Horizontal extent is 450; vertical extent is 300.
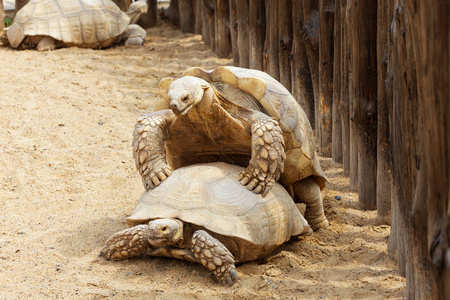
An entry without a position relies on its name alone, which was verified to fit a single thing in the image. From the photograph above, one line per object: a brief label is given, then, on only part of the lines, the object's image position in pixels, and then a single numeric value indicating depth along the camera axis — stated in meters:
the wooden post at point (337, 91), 9.69
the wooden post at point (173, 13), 23.95
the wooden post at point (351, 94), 8.45
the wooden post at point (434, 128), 3.85
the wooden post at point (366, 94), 8.19
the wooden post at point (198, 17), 21.33
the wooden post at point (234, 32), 16.30
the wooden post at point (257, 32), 14.18
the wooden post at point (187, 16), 22.55
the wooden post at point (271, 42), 12.58
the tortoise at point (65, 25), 18.31
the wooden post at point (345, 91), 9.16
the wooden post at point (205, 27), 19.82
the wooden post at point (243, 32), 15.41
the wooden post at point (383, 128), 7.36
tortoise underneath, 6.71
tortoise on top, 7.25
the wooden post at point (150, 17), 24.18
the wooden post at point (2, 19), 20.44
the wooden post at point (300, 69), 11.46
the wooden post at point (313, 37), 10.88
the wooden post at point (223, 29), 17.67
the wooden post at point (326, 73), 10.22
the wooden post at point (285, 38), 12.14
